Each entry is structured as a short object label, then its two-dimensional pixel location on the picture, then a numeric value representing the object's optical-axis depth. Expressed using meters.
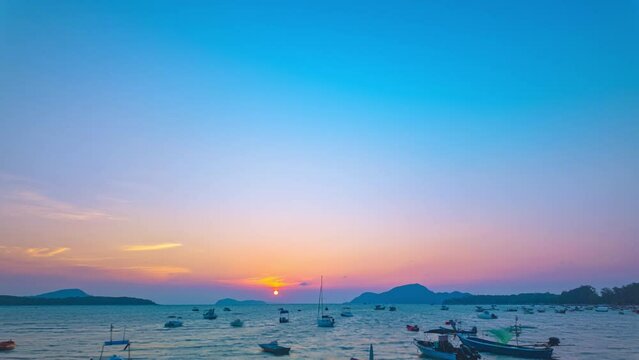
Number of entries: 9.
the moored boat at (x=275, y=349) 54.88
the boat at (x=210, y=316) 134.50
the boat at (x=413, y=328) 89.49
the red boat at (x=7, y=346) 59.34
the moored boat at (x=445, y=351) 45.23
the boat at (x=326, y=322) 103.43
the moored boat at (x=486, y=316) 151.88
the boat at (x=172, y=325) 104.16
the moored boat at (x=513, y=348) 49.39
